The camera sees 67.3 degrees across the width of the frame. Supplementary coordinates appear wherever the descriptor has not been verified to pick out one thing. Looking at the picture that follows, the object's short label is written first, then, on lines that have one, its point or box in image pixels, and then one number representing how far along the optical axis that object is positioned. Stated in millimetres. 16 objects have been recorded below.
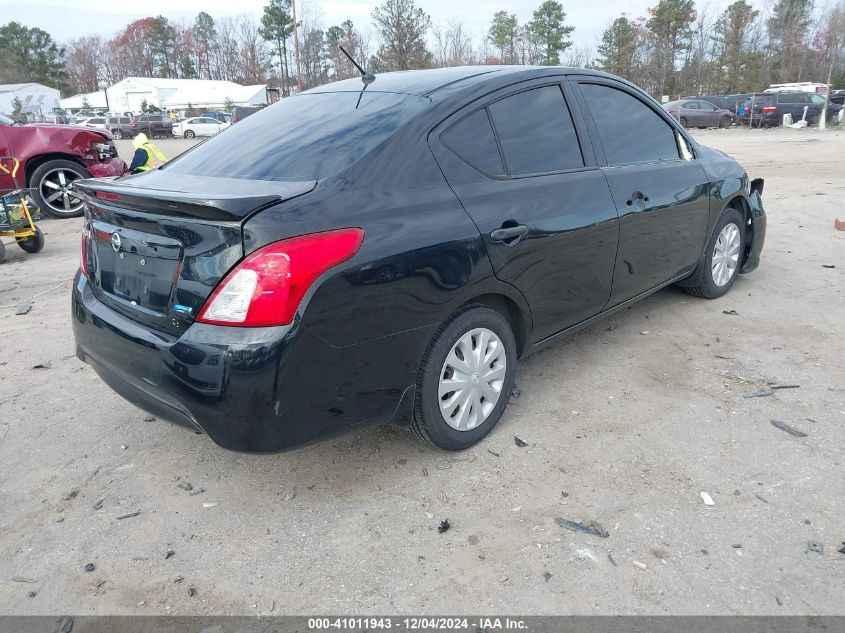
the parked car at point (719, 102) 33250
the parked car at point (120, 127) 44022
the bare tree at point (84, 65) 93062
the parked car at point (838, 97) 34425
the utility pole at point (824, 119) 27450
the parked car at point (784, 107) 29672
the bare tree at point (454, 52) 51281
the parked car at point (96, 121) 43625
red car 9820
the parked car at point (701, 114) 30078
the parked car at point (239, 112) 28228
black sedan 2279
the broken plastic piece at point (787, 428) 3125
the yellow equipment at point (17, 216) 7098
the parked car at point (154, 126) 42719
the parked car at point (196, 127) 45125
